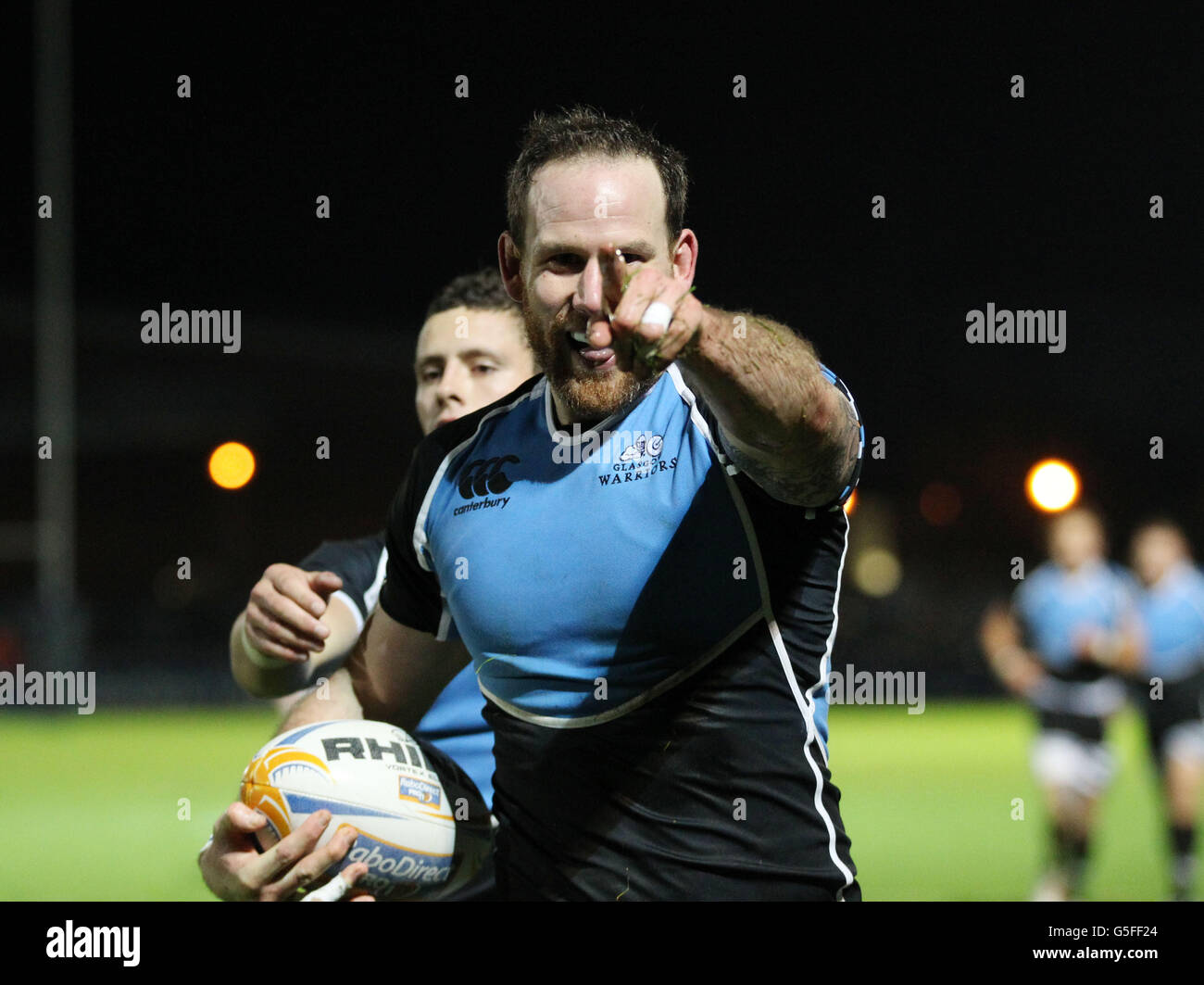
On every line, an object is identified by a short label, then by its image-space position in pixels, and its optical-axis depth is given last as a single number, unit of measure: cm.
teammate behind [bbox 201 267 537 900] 293
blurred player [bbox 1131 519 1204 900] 858
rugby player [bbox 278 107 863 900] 262
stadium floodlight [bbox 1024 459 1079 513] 1366
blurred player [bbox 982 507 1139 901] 891
